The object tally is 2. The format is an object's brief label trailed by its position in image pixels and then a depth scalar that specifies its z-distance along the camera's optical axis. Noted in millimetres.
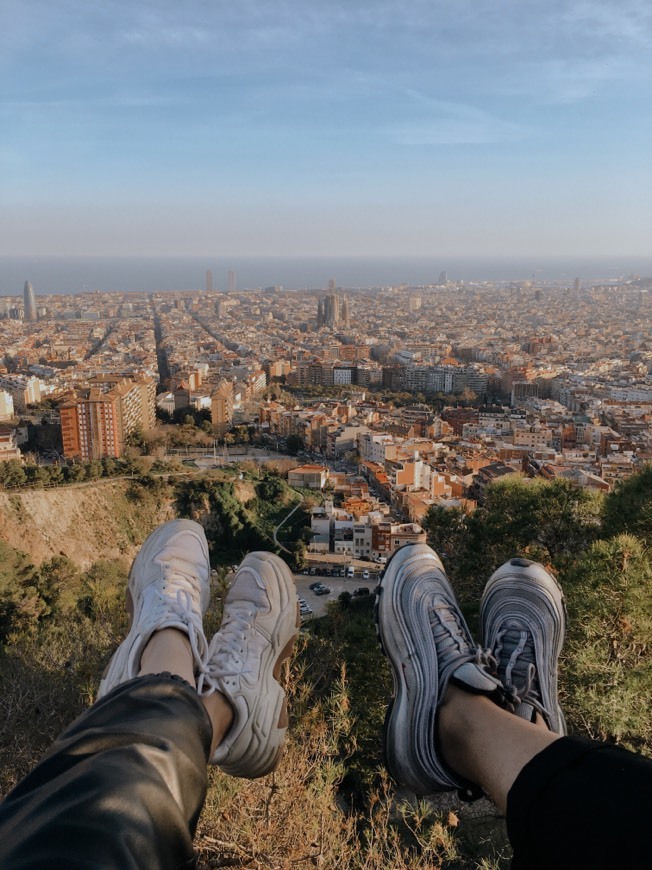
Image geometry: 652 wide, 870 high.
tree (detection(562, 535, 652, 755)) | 1785
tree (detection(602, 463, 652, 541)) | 2826
